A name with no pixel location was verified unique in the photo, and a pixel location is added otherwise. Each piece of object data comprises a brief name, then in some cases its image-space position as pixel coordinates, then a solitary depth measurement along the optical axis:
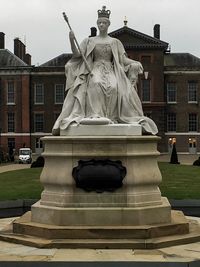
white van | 33.48
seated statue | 6.24
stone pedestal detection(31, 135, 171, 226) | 5.59
